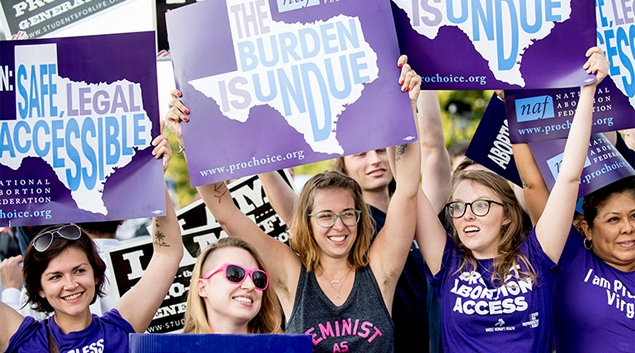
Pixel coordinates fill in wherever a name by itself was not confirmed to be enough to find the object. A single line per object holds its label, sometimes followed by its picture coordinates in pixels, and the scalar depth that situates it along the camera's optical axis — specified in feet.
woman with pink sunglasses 11.35
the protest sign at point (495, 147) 14.14
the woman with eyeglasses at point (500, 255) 12.11
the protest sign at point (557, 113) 13.26
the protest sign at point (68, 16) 14.90
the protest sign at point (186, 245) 15.70
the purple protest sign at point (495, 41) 12.84
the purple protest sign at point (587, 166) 13.19
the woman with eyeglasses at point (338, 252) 12.31
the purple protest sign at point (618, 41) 13.30
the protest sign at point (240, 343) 9.37
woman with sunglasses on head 11.71
